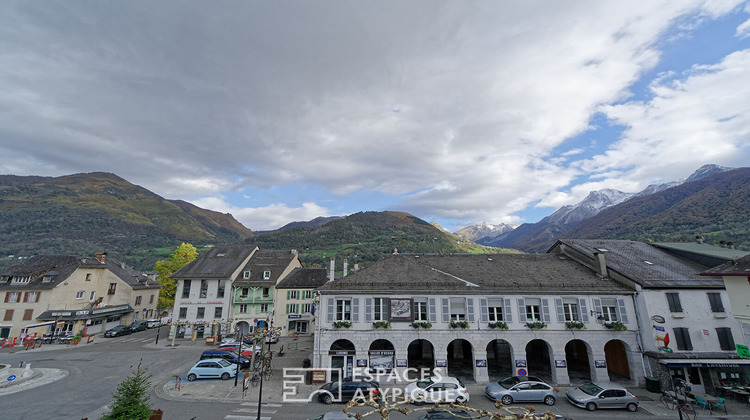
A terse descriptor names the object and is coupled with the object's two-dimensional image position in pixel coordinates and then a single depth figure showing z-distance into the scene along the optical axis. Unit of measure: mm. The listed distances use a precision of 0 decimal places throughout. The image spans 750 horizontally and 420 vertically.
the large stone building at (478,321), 25141
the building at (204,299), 43594
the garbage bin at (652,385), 22953
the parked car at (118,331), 45719
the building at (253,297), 45156
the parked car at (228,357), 28422
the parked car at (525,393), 20625
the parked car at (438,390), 20297
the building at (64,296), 42125
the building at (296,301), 46531
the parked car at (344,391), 20984
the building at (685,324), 22875
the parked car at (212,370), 25656
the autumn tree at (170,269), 57844
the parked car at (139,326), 49600
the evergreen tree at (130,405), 10859
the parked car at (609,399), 19859
